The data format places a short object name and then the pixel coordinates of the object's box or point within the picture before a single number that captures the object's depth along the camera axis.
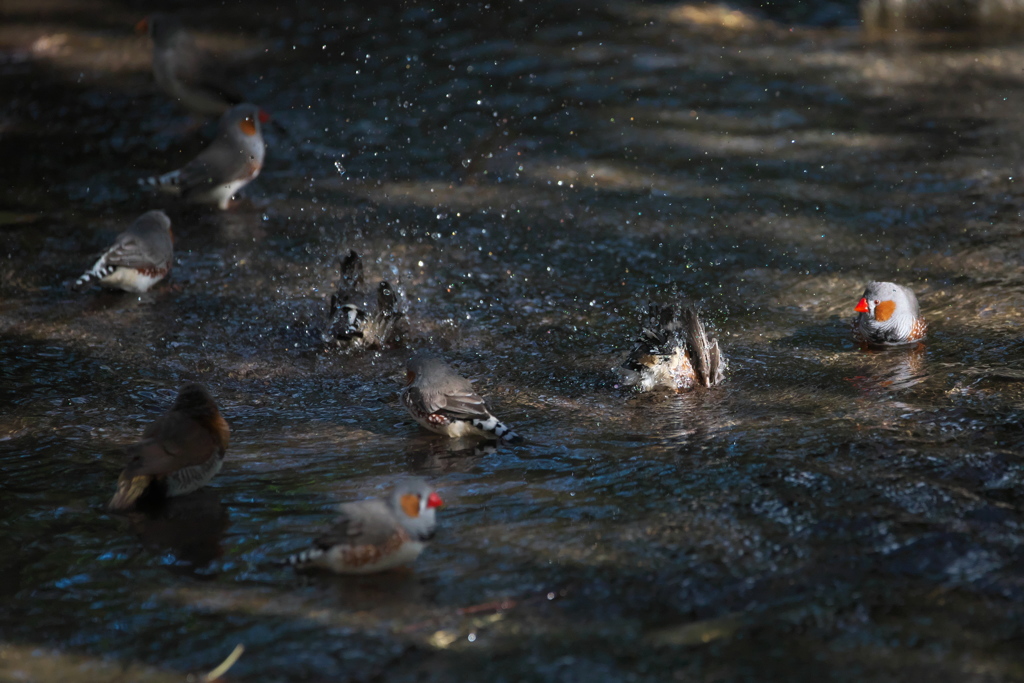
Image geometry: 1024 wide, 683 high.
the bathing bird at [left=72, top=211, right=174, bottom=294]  14.98
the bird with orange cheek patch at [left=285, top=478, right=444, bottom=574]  7.76
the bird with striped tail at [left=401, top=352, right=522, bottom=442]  10.60
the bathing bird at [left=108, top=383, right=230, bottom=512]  9.02
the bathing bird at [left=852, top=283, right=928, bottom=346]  12.39
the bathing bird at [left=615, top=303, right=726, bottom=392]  11.78
